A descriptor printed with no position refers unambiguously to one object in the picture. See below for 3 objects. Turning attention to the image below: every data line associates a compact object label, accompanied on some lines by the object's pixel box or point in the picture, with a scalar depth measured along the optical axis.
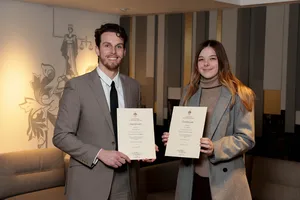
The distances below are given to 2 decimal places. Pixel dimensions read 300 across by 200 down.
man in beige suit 2.28
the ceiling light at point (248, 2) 3.76
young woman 2.32
